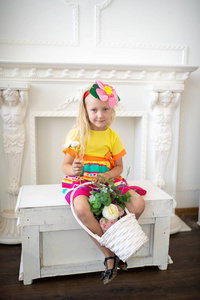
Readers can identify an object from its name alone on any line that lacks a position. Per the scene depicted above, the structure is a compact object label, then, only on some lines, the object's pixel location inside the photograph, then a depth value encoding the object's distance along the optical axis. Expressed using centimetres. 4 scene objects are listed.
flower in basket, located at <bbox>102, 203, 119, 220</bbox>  152
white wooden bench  170
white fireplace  225
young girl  157
